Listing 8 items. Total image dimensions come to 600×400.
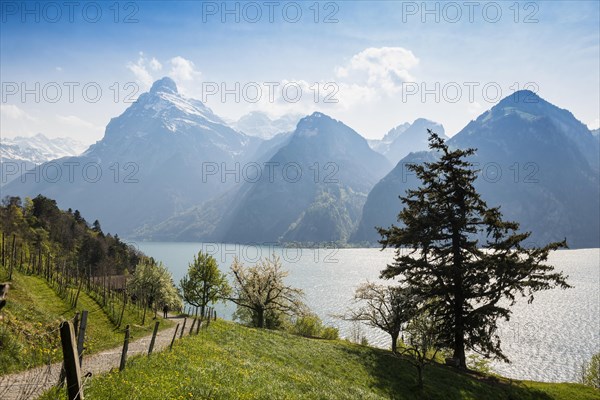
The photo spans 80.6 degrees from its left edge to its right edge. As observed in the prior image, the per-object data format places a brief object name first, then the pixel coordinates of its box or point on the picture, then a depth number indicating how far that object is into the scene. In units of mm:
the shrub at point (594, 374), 59169
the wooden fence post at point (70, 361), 8023
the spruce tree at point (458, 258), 35000
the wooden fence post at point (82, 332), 12984
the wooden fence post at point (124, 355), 17452
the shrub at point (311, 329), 78312
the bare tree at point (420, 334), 28988
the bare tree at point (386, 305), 50003
